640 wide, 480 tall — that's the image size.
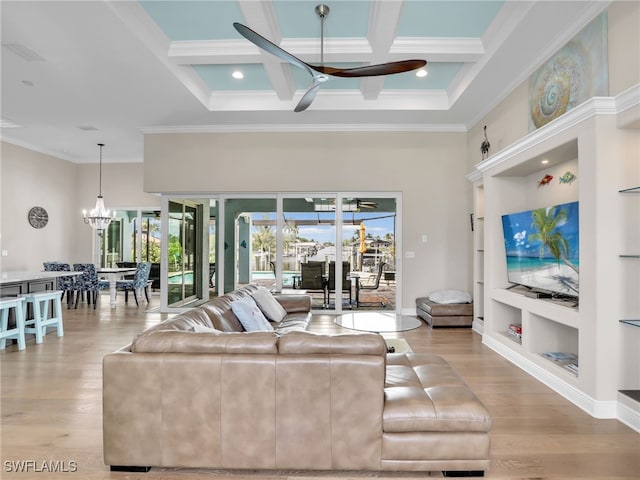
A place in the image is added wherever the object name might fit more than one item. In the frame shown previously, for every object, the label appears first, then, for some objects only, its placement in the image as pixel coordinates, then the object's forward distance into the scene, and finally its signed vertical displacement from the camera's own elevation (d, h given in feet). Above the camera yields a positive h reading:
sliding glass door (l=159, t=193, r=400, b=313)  22.50 +0.10
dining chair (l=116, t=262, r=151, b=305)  25.89 -2.49
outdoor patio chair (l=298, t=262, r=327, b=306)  22.82 -1.91
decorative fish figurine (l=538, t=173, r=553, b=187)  13.62 +2.43
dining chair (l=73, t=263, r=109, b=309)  24.95 -2.28
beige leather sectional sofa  6.55 -2.89
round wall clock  26.81 +2.04
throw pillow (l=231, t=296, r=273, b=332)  11.59 -2.20
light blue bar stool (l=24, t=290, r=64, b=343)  16.16 -3.09
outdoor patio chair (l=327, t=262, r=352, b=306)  22.68 -2.02
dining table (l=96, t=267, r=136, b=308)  25.15 -2.16
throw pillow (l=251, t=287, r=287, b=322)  14.06 -2.25
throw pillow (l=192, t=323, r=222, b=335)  7.67 -1.72
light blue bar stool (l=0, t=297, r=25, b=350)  15.03 -3.18
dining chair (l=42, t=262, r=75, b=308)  24.56 -2.14
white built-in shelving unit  9.30 -0.44
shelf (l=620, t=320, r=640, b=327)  8.88 -1.79
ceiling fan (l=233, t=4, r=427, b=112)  9.87 +5.34
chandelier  25.98 +1.97
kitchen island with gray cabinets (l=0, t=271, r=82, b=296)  15.96 -1.67
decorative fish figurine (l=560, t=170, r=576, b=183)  12.27 +2.29
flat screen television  10.90 -0.05
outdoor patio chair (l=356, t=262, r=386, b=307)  22.49 -2.37
